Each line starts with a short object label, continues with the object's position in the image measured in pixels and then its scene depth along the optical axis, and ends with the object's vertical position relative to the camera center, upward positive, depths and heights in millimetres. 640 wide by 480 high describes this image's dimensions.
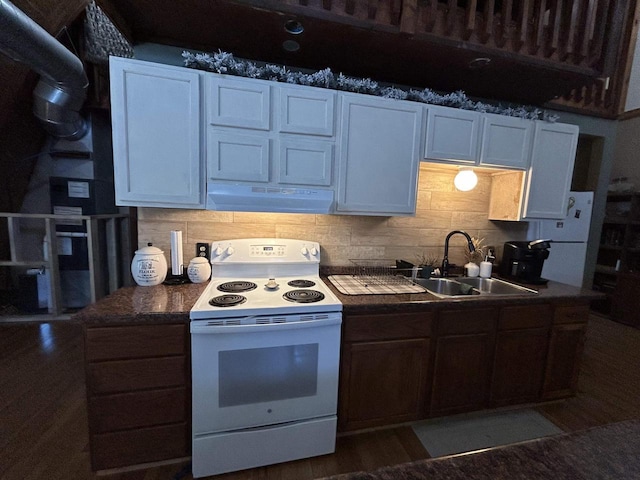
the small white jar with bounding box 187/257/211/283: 1896 -441
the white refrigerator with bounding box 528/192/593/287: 2957 -218
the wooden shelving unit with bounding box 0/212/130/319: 3174 -613
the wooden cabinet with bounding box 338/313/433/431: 1669 -958
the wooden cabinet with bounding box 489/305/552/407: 1913 -949
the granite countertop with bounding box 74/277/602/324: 1377 -540
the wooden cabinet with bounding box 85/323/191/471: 1382 -979
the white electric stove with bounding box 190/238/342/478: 1456 -926
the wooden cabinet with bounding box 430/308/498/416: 1811 -949
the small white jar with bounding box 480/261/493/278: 2303 -420
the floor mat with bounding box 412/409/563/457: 1783 -1448
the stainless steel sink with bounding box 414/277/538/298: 2203 -551
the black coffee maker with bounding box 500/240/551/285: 2246 -325
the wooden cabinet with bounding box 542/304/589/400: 2006 -945
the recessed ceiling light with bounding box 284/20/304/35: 1598 +1071
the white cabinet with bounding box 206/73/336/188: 1657 +472
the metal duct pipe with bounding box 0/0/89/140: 1664 +987
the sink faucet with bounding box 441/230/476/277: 2291 -376
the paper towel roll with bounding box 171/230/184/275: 1841 -324
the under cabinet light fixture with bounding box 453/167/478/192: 2236 +308
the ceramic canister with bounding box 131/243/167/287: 1775 -406
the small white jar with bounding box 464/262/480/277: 2342 -440
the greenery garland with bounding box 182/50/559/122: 1629 +829
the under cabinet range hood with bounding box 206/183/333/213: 1702 +62
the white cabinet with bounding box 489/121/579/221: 2190 +344
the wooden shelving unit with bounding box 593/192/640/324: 3805 -434
